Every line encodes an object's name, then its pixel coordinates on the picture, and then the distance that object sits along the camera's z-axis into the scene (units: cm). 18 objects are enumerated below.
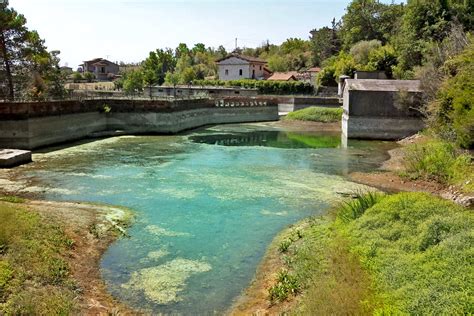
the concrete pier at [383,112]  3466
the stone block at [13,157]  2170
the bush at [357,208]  1248
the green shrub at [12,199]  1492
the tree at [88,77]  9110
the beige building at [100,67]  10862
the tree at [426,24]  4288
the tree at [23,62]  3369
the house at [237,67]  7681
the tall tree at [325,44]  8331
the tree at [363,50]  5825
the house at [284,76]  7344
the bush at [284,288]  894
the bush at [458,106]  1898
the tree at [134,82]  6494
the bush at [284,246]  1160
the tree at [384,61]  5331
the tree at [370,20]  7031
